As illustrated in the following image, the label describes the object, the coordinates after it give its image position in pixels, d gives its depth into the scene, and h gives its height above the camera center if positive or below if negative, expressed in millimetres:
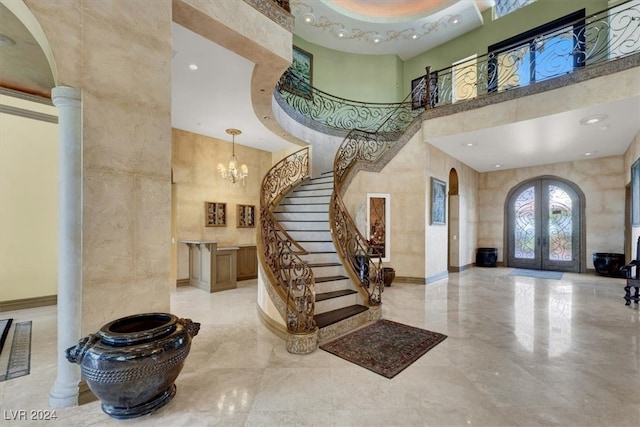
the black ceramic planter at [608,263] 7367 -1321
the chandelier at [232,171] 6516 +1096
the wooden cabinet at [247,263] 7203 -1298
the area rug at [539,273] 7616 -1744
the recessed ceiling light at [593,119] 5086 +1855
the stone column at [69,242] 2156 -216
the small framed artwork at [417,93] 8410 +4026
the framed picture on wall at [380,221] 6850 -148
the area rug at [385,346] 2814 -1563
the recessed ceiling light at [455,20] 7883 +5769
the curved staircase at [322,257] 3748 -737
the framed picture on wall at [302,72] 7767 +4378
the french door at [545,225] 8352 -309
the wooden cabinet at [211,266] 5980 -1172
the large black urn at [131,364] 1840 -1047
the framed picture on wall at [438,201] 6934 +365
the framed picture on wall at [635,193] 5906 +506
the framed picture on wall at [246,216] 7645 -25
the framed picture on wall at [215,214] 6965 +29
